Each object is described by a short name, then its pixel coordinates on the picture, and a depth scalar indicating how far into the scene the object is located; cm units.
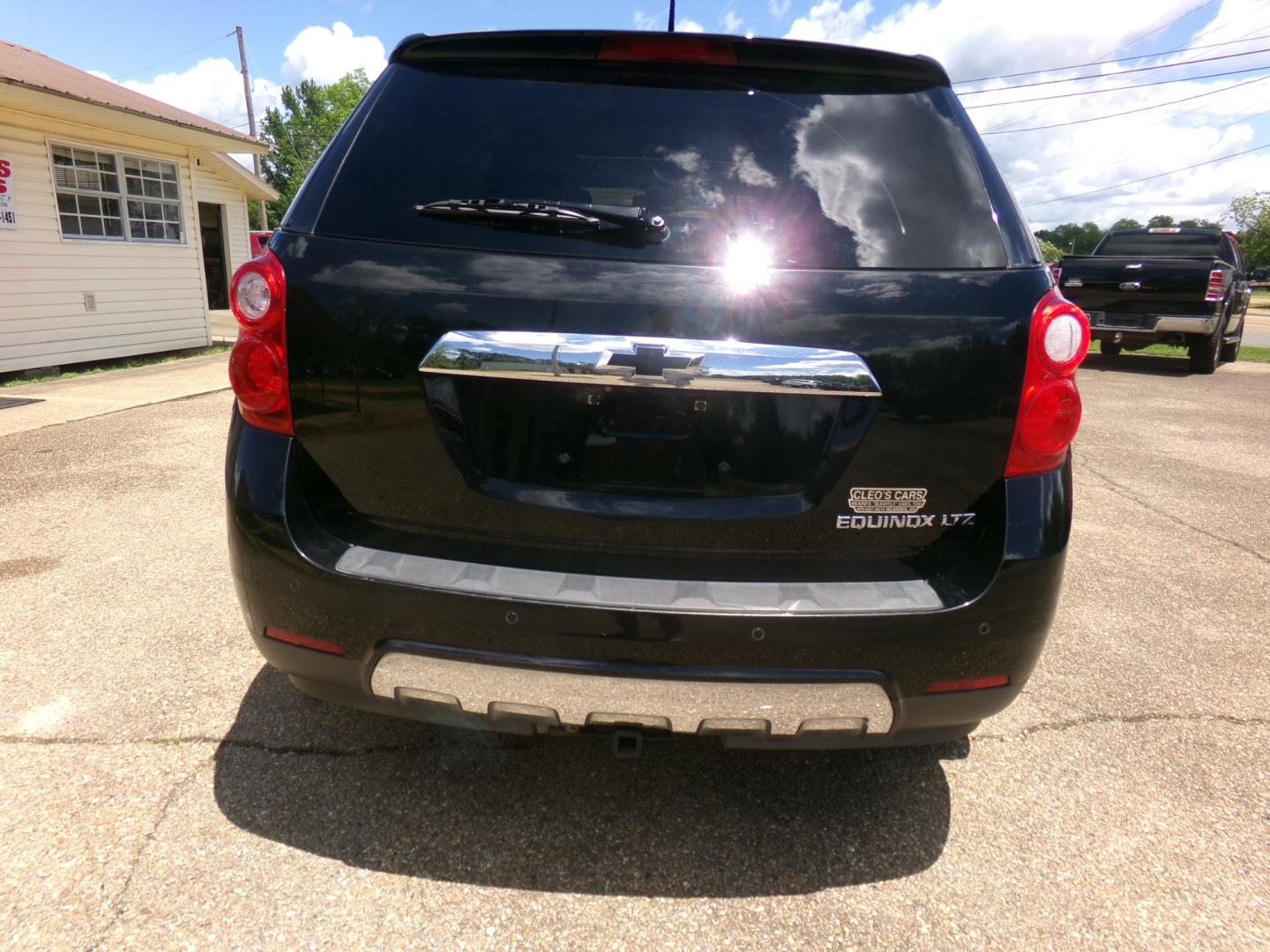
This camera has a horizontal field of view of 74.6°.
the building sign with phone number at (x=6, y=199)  922
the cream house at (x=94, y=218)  942
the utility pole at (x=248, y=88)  4019
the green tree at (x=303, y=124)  6706
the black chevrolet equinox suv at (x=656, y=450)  172
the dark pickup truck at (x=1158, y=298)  1117
